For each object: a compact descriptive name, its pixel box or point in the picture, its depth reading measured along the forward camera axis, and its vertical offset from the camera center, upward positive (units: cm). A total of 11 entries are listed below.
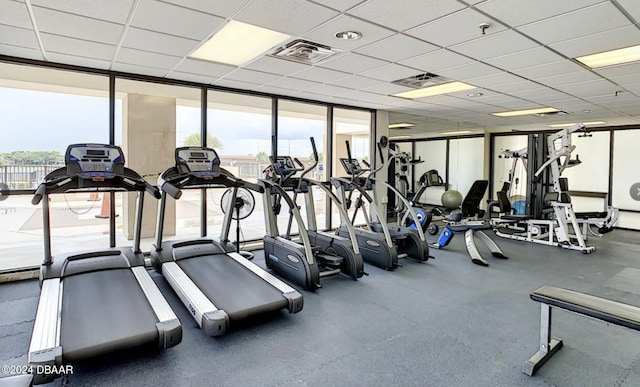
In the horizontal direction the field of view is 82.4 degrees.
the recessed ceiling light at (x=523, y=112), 723 +145
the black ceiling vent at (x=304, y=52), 362 +135
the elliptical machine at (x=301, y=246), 414 -80
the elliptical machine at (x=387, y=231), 505 -77
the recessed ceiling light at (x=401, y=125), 957 +151
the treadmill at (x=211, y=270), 309 -97
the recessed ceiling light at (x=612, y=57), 369 +134
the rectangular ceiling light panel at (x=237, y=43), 332 +137
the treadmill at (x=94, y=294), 240 -99
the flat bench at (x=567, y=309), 227 -83
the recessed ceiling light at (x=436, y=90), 528 +141
